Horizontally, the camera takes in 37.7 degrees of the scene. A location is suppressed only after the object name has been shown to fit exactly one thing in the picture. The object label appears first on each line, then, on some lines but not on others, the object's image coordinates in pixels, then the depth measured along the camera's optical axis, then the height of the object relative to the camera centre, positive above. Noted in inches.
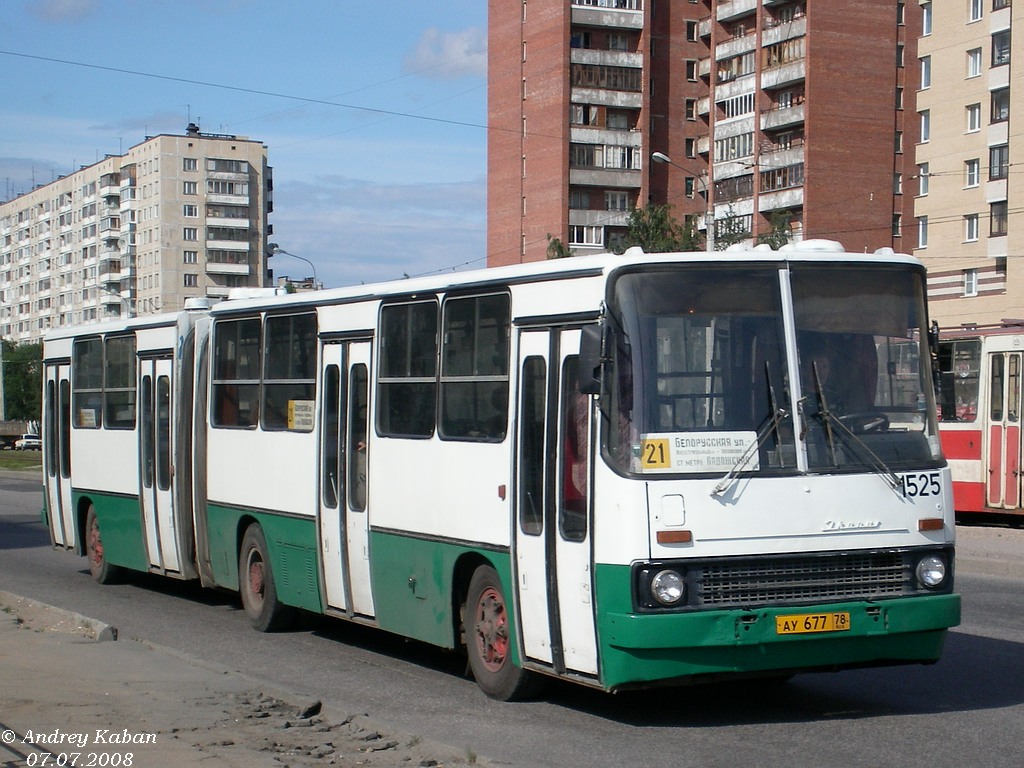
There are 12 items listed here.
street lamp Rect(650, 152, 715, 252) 1364.4 +127.5
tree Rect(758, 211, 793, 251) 2122.5 +176.8
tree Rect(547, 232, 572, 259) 2652.6 +192.4
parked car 4776.1 -281.3
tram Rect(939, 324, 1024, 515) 978.1 -44.2
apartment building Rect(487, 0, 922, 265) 3009.4 +530.3
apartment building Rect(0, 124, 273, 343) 5408.5 +489.7
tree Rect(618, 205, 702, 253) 2130.9 +184.7
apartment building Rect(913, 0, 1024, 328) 2365.9 +322.4
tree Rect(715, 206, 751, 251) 2005.2 +169.0
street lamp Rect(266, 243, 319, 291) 1967.5 +143.1
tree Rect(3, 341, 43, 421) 5187.0 -107.6
